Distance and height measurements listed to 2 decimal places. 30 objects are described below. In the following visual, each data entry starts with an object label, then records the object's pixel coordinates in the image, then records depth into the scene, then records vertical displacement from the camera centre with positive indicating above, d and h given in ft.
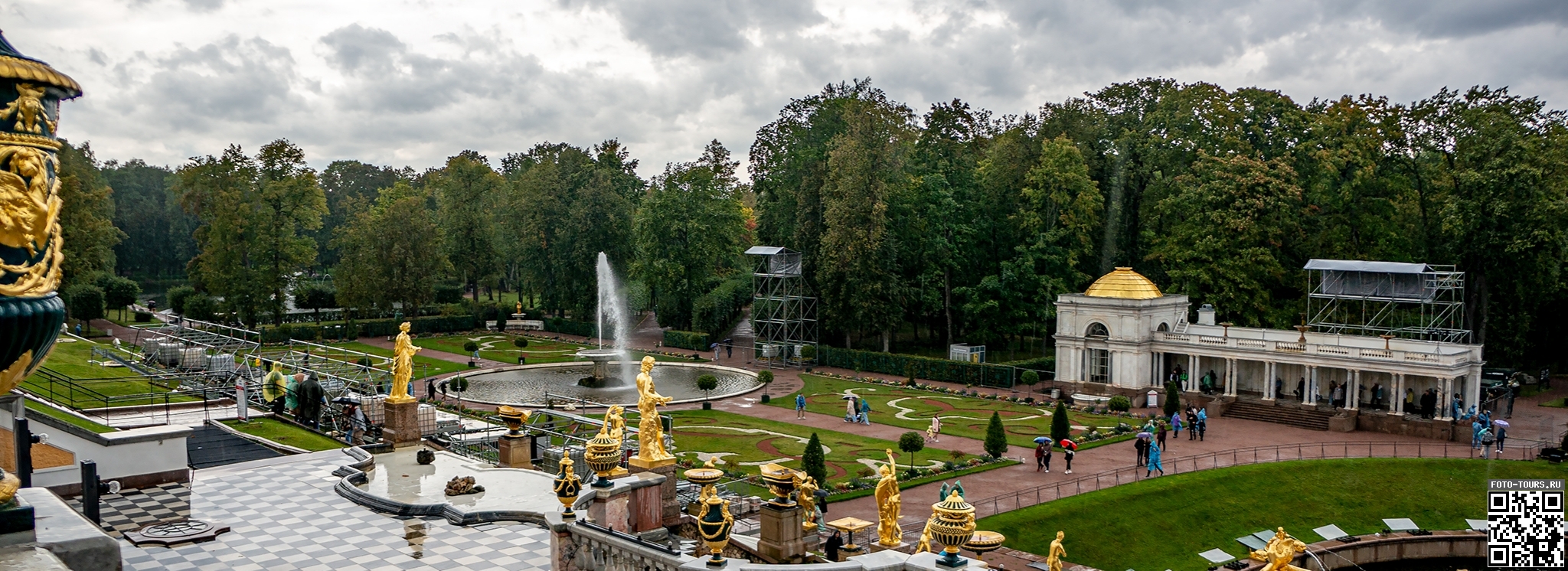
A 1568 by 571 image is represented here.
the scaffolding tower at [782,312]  185.78 -8.04
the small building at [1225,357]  125.39 -11.11
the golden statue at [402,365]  86.22 -8.02
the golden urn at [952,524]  38.65 -9.56
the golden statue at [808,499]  60.29 -14.18
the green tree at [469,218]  254.27 +12.66
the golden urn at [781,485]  48.47 -10.07
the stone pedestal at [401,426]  87.68 -13.35
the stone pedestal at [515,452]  79.77 -14.06
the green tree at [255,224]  199.82 +8.72
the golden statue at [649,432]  58.95 -9.32
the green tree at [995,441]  105.91 -17.41
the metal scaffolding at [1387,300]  135.85 -3.91
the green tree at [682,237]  220.84 +7.08
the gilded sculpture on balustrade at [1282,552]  43.96 -11.97
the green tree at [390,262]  218.18 +1.51
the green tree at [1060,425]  109.19 -16.25
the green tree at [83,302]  183.93 -6.16
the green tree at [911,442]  101.76 -16.96
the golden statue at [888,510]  58.70 -13.68
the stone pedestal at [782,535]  47.42 -12.23
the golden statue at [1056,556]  60.03 -16.80
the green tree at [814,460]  89.35 -16.43
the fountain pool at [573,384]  145.38 -17.59
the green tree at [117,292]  221.66 -5.11
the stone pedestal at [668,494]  58.95 -12.90
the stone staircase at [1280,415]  128.77 -18.31
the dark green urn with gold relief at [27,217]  26.12 +1.31
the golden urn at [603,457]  52.65 -9.59
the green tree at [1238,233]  156.56 +5.96
